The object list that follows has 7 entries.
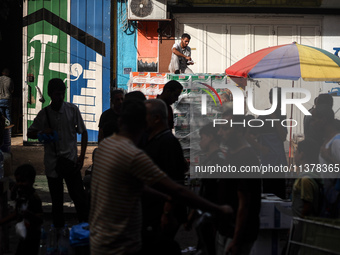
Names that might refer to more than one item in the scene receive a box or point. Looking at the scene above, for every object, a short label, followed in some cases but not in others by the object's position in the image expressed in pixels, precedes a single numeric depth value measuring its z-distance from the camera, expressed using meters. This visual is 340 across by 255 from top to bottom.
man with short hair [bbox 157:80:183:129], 7.46
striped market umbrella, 8.98
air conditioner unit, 14.86
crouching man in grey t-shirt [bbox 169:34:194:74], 12.85
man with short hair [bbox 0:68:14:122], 15.81
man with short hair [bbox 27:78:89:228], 7.23
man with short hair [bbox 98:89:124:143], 7.54
